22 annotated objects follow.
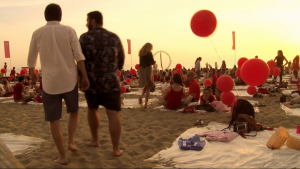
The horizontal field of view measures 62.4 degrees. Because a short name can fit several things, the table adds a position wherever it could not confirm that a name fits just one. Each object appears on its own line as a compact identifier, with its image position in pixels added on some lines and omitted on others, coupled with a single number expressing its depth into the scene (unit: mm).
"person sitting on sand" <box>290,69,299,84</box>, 10258
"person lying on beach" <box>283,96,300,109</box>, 5853
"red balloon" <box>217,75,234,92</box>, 4918
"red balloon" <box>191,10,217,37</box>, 4364
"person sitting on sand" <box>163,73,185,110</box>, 5812
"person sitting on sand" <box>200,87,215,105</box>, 5898
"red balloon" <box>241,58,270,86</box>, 3998
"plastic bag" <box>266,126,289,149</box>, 3002
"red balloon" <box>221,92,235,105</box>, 4949
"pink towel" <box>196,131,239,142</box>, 3389
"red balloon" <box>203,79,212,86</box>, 8656
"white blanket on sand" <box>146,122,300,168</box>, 2639
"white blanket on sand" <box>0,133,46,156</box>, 3080
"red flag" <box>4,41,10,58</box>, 18828
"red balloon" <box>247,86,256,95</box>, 7220
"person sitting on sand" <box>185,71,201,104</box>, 6266
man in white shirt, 2439
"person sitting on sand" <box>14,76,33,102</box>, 7970
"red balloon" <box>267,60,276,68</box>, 7266
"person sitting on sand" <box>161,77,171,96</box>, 7869
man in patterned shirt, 2684
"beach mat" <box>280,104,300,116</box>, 5216
